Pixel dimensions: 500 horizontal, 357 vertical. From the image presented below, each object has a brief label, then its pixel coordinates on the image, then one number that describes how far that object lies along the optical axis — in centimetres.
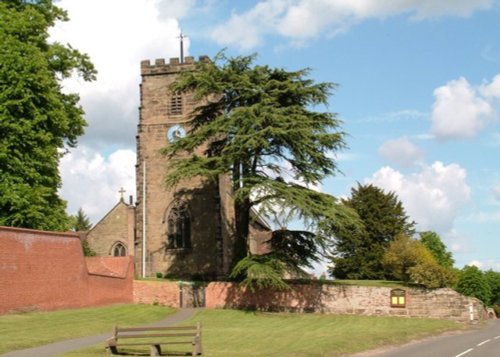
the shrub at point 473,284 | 7681
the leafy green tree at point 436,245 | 8069
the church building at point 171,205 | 4631
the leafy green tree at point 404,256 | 4056
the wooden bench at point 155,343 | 1873
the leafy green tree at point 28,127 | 3256
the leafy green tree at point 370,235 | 5369
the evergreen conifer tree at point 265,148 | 3725
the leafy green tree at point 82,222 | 9738
